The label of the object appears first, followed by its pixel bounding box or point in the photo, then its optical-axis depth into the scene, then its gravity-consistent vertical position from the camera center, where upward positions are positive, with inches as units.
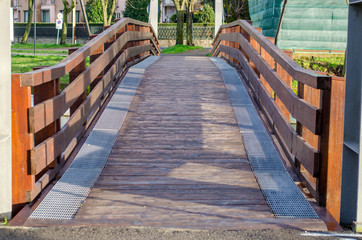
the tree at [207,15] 1980.8 +132.7
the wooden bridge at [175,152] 173.9 -43.5
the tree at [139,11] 2092.8 +154.2
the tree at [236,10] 970.7 +77.7
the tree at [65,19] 1657.4 +96.1
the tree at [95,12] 2272.4 +160.6
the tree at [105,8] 1730.6 +139.7
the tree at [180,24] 1318.9 +65.3
